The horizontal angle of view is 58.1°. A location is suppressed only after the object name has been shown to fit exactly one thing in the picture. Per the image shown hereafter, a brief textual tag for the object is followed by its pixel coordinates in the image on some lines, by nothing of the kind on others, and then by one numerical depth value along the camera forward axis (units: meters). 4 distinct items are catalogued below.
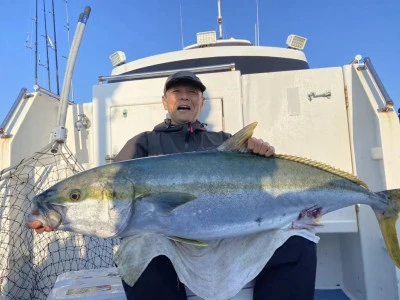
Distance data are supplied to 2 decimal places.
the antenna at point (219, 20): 6.91
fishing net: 3.25
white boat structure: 3.17
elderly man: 1.89
